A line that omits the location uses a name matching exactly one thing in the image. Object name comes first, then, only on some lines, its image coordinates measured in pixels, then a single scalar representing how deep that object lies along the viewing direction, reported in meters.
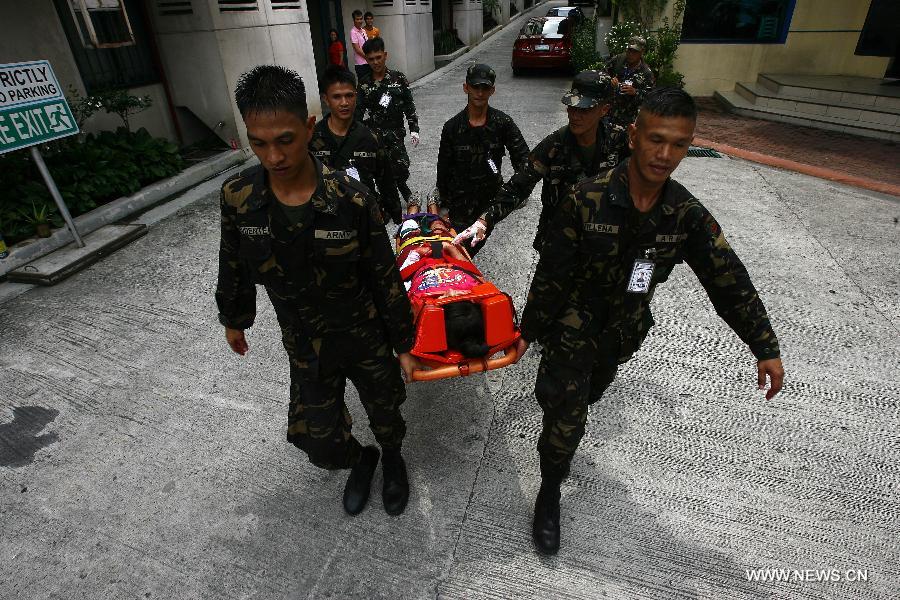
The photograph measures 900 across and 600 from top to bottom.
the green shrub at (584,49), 13.66
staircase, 8.62
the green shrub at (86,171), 5.32
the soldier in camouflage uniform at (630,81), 6.27
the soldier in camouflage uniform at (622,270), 1.85
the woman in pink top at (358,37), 11.00
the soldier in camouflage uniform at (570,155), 3.10
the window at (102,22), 5.40
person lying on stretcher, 2.66
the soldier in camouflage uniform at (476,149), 4.05
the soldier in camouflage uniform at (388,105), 5.68
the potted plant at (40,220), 5.15
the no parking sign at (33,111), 4.39
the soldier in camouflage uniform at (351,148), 3.76
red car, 14.43
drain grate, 7.95
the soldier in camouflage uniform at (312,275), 1.82
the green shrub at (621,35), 10.77
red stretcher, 2.60
